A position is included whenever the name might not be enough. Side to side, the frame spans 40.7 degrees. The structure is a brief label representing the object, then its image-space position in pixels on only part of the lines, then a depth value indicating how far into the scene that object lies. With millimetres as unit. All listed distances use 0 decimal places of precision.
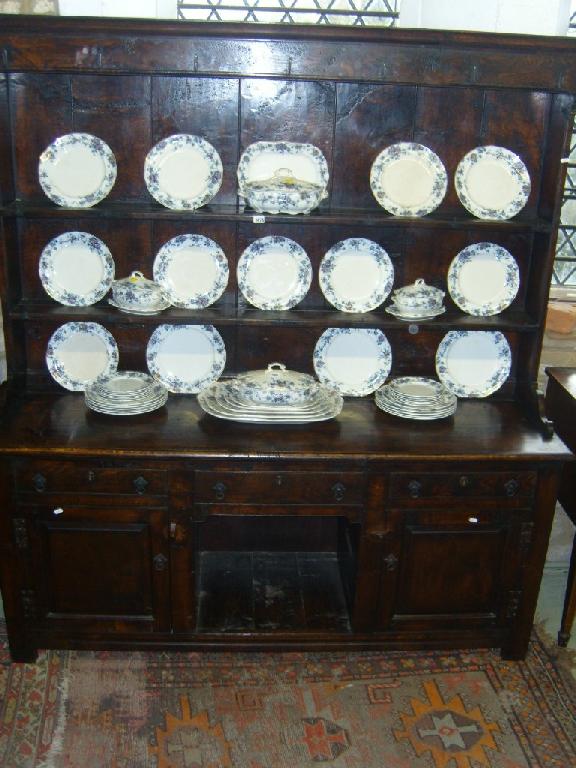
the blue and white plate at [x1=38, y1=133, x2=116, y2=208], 2545
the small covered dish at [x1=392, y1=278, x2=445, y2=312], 2607
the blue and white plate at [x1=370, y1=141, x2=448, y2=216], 2607
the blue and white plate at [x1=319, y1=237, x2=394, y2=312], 2721
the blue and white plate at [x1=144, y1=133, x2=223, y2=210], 2572
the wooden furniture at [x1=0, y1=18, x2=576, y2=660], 2354
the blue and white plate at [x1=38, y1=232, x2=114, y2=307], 2678
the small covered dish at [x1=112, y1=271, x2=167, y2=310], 2561
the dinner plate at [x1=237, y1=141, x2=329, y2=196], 2584
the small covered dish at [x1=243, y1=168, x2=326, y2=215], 2455
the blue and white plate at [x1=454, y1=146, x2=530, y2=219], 2621
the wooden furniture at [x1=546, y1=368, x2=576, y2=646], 2688
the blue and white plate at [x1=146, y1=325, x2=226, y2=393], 2799
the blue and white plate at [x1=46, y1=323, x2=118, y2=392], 2773
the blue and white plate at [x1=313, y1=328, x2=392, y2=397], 2828
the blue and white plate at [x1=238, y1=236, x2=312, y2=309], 2707
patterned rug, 2316
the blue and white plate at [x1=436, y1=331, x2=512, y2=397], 2852
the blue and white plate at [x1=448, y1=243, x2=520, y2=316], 2746
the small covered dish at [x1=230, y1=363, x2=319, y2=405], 2551
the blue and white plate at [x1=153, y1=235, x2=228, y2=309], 2701
